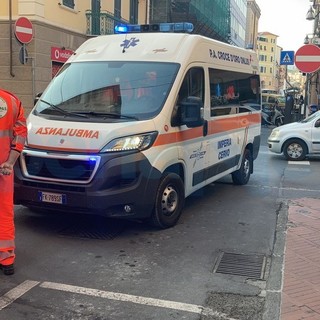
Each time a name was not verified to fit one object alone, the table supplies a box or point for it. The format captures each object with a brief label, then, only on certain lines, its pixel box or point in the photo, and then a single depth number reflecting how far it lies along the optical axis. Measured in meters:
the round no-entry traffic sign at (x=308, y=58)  9.86
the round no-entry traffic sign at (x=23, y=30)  9.07
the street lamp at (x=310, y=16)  15.12
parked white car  10.08
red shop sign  13.05
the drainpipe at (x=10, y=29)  11.86
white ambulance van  4.25
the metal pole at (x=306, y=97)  13.69
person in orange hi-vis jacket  3.52
